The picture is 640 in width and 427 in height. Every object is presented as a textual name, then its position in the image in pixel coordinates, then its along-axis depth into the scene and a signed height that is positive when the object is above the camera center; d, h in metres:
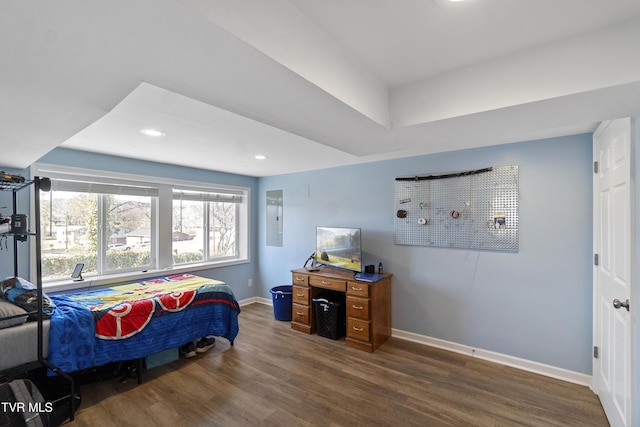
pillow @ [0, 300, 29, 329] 1.96 -0.68
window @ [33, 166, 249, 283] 3.15 -0.11
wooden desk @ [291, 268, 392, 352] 3.19 -1.07
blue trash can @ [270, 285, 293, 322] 4.12 -1.30
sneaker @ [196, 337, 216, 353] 3.12 -1.44
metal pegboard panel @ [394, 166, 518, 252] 2.87 +0.04
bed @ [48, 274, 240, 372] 2.16 -0.92
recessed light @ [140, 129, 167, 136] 2.43 +0.71
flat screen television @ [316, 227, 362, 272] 3.56 -0.44
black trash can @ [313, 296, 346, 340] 3.48 -1.27
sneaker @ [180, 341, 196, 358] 3.01 -1.43
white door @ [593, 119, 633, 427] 1.70 -0.39
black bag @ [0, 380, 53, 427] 1.74 -1.20
